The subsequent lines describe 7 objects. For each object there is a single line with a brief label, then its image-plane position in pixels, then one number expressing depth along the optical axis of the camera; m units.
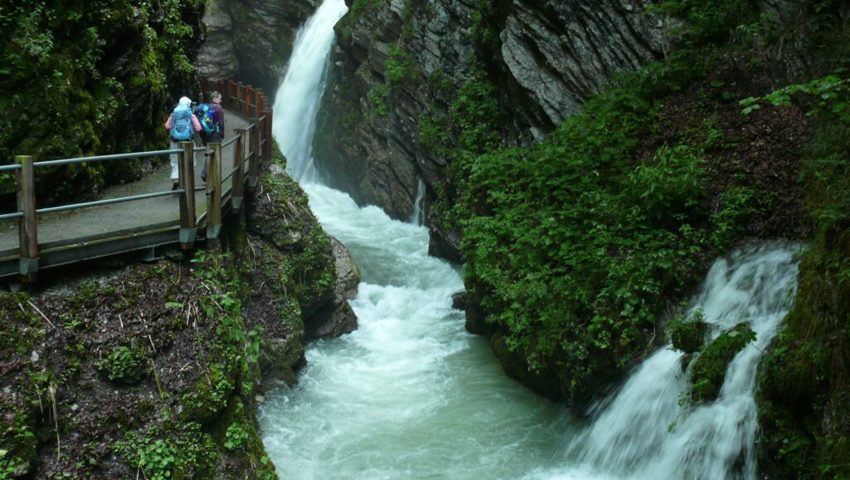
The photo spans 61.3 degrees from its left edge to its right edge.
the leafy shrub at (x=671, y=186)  9.77
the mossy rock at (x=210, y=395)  7.39
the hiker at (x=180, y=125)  10.57
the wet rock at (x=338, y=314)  13.55
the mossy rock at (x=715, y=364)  7.66
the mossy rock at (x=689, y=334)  8.26
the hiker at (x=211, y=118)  12.54
